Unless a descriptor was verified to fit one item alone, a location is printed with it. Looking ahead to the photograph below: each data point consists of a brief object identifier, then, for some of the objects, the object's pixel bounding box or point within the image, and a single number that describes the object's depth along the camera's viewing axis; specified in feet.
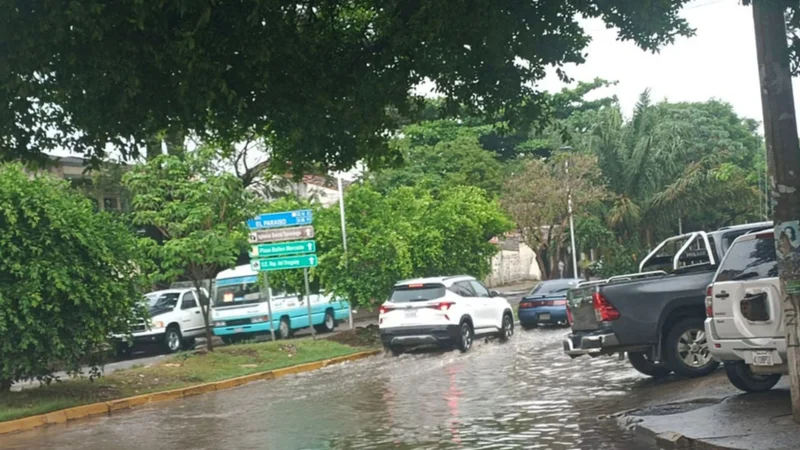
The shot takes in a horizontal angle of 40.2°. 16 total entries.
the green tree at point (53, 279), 56.39
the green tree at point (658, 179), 159.22
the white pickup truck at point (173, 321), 99.50
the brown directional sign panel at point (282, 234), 87.56
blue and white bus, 104.58
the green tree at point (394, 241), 95.81
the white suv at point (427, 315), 79.41
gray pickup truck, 46.52
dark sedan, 99.25
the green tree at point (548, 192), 155.63
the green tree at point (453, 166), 161.99
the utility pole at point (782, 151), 32.50
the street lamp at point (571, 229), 155.15
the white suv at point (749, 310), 36.22
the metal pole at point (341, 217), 96.12
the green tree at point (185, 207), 80.48
